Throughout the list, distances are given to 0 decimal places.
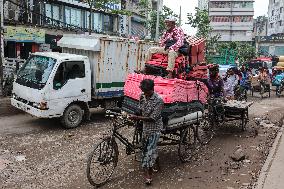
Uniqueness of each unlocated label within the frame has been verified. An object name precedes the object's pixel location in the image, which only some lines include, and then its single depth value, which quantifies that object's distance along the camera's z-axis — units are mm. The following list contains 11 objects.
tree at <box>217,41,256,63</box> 46681
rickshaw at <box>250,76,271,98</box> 21431
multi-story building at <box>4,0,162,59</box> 23188
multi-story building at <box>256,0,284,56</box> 62219
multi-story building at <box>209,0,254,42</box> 92875
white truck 10000
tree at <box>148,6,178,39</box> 38031
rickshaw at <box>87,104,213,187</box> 6234
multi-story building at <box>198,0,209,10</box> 135862
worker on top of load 7961
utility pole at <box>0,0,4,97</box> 14297
